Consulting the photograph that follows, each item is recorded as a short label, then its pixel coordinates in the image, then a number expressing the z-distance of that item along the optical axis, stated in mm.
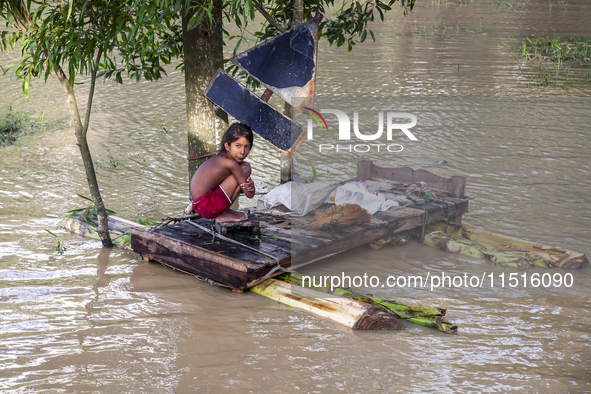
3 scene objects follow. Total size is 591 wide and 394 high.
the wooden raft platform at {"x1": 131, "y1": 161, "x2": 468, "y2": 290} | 8172
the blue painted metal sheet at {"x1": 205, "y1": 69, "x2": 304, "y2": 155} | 9539
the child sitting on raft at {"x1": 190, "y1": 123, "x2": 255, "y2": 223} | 8664
